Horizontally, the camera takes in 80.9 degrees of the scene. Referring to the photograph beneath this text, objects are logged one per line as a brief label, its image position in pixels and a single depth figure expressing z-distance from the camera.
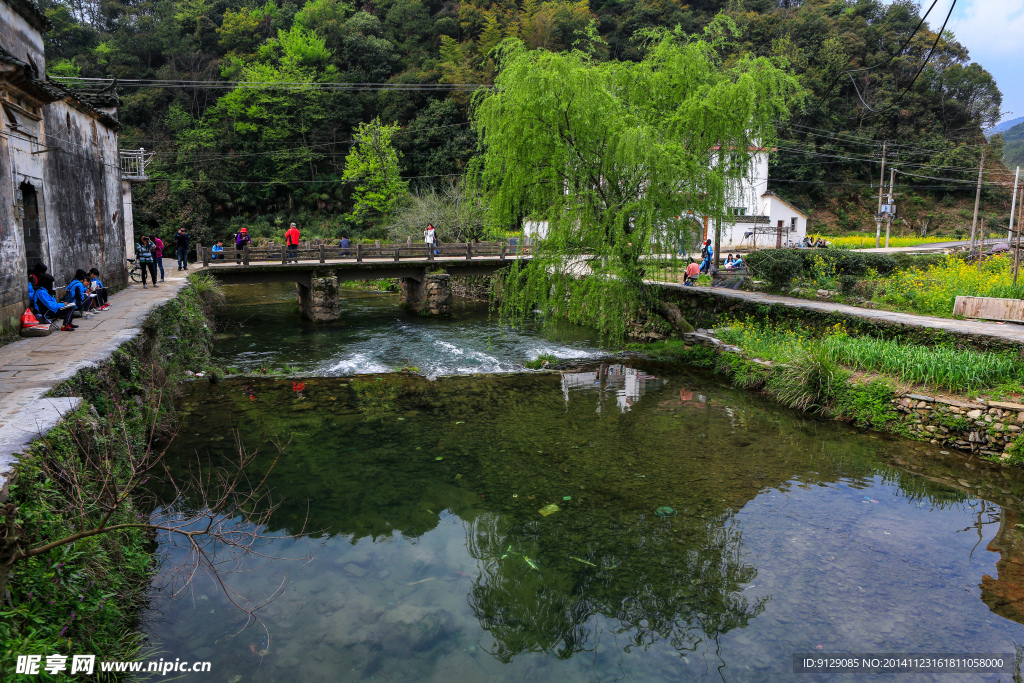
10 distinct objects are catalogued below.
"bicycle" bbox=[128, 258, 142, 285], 20.14
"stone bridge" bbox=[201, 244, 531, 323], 22.95
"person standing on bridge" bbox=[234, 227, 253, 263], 24.73
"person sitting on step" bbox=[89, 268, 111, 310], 13.26
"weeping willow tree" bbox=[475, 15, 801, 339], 13.73
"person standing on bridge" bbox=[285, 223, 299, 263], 23.19
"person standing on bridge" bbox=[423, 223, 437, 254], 27.36
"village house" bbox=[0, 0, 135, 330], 10.58
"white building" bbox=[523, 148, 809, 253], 36.41
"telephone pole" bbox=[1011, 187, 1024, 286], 13.14
